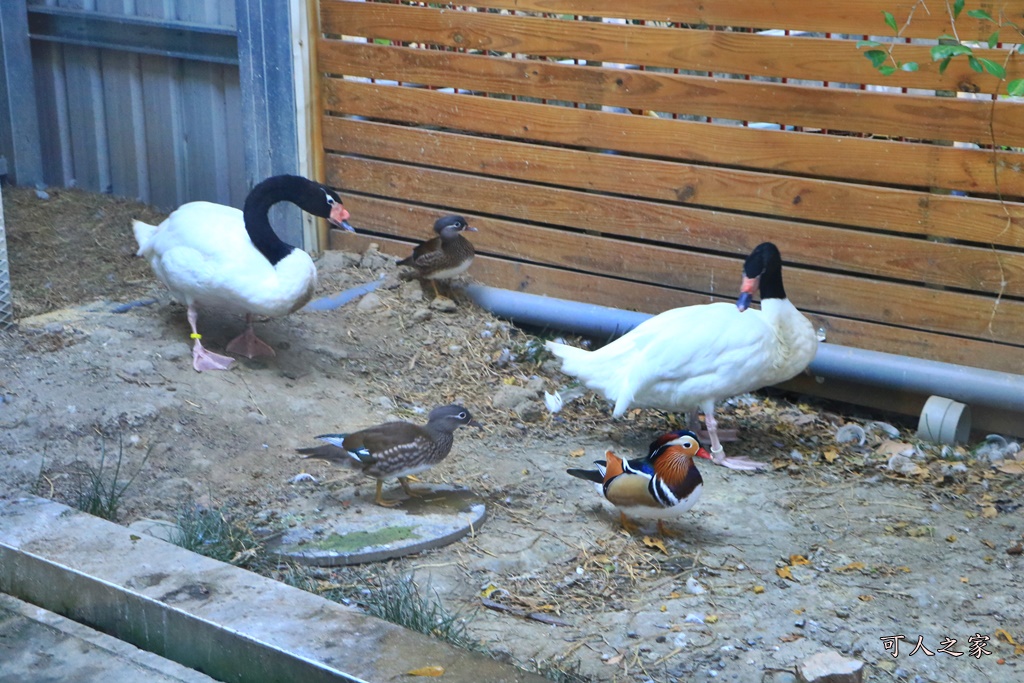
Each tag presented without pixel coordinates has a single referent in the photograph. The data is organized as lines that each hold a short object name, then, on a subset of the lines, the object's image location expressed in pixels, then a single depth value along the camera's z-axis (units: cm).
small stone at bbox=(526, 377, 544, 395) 580
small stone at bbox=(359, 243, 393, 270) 683
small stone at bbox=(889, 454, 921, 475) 505
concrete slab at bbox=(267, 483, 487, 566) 392
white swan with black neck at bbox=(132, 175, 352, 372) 514
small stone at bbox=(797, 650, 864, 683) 301
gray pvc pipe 522
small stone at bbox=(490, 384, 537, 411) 561
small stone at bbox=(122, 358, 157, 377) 511
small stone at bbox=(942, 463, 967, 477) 502
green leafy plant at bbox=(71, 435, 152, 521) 382
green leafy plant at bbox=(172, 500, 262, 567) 361
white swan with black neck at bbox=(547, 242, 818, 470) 493
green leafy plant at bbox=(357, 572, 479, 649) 322
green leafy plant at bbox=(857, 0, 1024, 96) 375
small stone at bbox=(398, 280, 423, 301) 657
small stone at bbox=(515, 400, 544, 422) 554
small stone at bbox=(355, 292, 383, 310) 644
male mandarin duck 411
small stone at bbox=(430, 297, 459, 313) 648
